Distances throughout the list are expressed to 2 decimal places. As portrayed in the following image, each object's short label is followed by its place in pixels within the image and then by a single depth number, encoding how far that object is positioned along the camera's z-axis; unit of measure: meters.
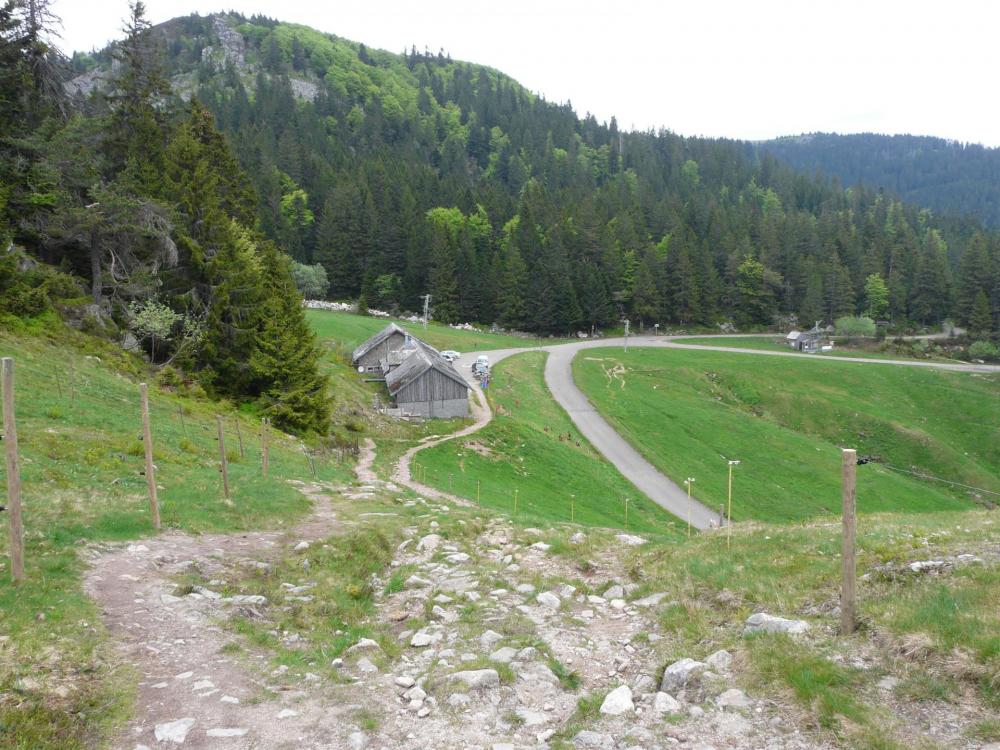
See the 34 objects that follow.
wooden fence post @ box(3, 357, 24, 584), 10.04
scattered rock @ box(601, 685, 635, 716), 7.84
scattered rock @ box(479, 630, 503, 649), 9.86
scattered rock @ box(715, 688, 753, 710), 7.51
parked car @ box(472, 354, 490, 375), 63.93
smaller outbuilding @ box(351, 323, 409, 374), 62.78
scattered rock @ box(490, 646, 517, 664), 9.28
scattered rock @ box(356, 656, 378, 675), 9.25
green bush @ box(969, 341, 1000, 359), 98.69
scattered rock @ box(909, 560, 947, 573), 9.63
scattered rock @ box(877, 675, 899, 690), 7.22
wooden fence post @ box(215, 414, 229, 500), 17.64
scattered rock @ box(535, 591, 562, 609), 11.41
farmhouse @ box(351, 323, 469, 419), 50.16
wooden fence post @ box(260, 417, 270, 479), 22.35
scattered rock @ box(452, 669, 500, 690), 8.51
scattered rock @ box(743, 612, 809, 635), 8.70
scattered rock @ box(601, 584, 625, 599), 11.66
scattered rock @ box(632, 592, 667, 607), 11.05
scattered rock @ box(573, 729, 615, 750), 7.20
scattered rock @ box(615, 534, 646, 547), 15.22
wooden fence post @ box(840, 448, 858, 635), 8.42
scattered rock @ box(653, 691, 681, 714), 7.72
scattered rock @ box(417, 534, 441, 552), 15.42
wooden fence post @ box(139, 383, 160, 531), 14.01
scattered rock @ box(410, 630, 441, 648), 10.12
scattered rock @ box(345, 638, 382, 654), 9.95
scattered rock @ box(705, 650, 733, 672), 8.34
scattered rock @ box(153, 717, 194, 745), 7.23
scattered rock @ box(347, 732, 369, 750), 7.30
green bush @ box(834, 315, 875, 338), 107.39
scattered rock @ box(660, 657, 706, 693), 8.20
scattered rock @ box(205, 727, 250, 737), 7.34
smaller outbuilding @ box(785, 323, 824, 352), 101.56
